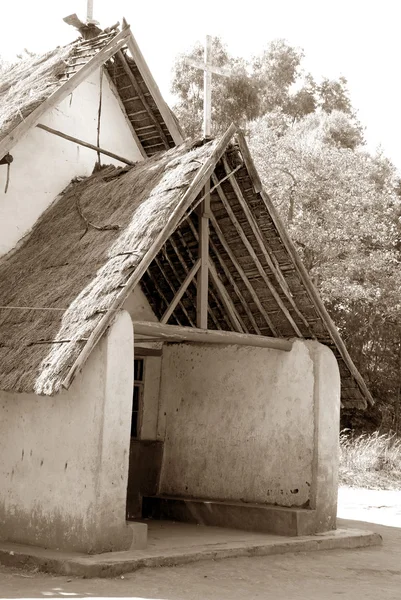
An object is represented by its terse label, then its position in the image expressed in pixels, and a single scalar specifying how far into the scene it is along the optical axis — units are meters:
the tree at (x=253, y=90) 33.59
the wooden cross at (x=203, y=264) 10.37
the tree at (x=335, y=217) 24.16
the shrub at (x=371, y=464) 18.97
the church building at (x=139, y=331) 8.83
